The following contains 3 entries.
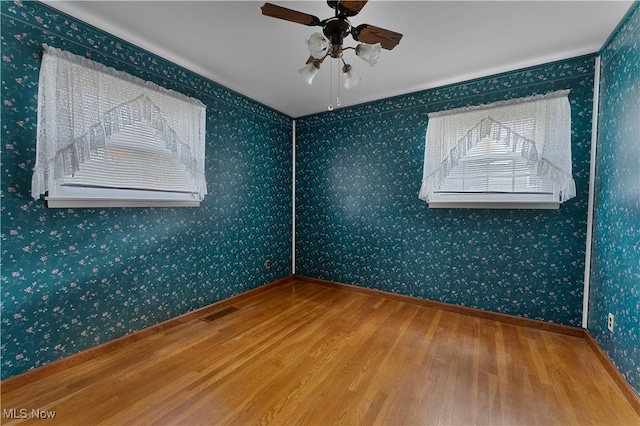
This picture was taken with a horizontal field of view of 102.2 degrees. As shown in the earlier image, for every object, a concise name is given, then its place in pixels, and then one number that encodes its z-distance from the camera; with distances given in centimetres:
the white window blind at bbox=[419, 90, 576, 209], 233
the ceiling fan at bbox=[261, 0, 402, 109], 146
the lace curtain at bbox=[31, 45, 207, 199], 173
